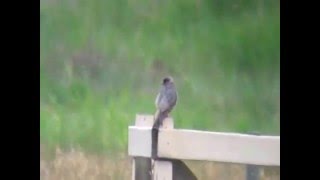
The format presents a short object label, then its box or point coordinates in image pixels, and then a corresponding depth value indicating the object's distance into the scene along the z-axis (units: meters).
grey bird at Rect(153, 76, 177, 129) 31.66
